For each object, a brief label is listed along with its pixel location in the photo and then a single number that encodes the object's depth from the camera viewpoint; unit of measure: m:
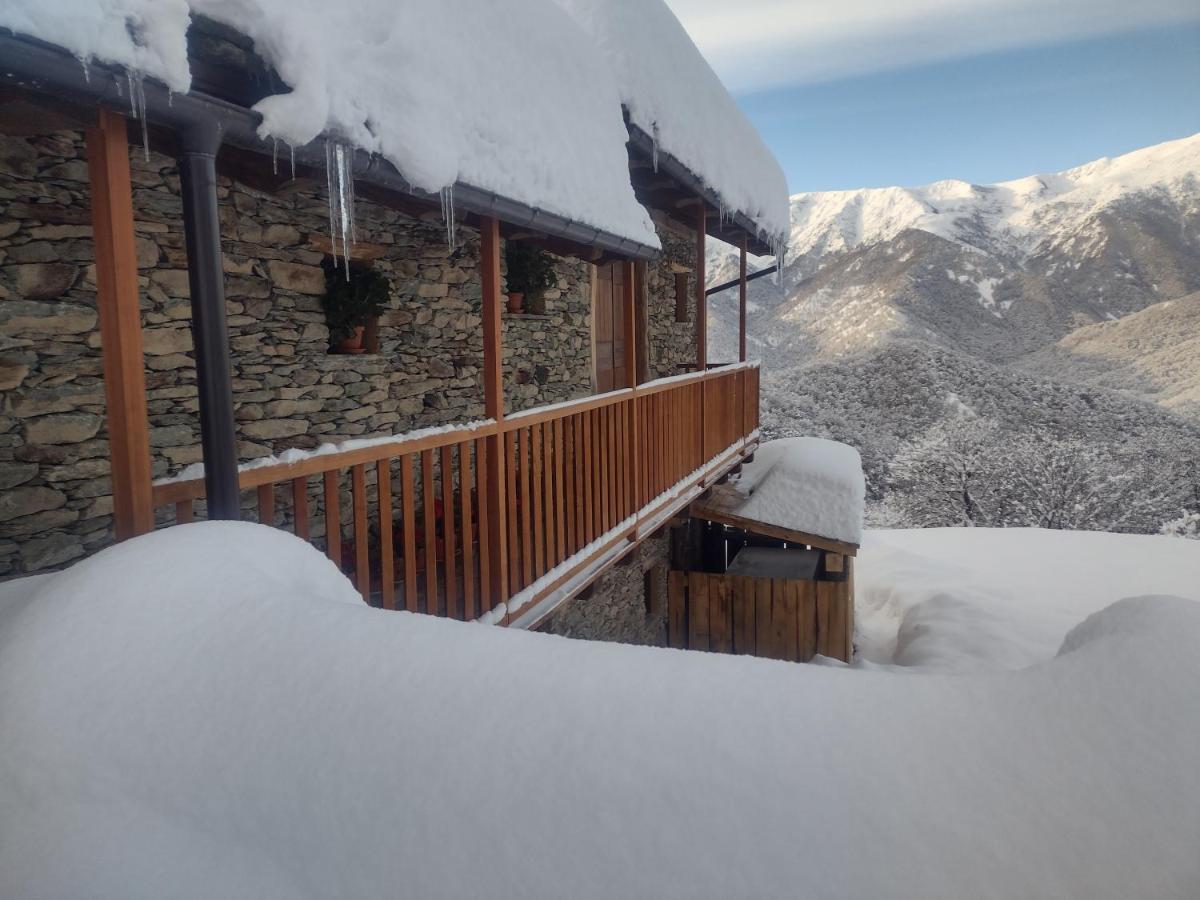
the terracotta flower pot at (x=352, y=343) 5.03
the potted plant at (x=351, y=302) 4.91
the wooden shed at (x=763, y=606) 8.23
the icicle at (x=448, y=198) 3.12
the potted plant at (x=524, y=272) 6.68
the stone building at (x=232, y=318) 2.31
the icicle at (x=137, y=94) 1.95
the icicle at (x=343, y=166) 2.63
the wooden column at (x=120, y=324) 2.15
